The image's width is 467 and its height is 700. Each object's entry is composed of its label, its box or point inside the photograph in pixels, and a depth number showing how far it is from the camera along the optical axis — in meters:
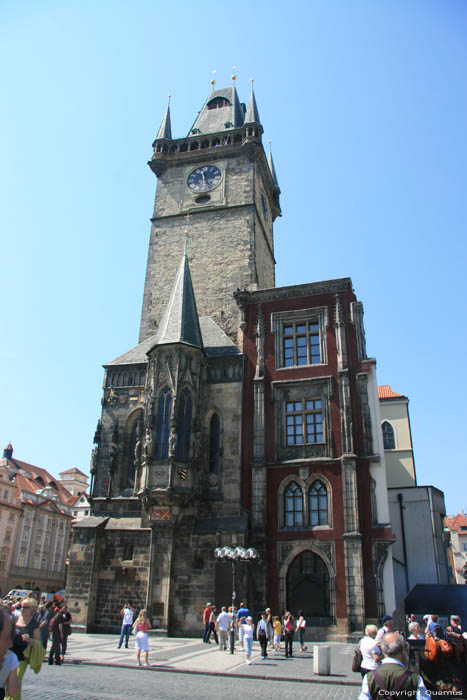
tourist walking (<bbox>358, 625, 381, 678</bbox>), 7.59
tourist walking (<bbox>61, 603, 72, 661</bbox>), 14.69
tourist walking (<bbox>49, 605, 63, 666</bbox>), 14.30
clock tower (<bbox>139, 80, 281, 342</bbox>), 32.66
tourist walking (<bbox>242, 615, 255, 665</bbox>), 15.84
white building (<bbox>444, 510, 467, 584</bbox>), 93.75
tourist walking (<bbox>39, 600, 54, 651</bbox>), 15.47
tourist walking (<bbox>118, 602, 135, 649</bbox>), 17.50
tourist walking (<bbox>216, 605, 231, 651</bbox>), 18.11
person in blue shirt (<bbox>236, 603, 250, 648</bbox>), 17.33
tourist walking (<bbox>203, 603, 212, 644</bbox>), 20.22
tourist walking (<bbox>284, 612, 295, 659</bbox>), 16.70
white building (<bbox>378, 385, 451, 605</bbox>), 28.56
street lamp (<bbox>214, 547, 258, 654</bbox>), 19.23
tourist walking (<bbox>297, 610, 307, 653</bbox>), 18.66
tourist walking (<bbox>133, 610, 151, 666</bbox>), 14.16
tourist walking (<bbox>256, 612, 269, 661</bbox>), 16.11
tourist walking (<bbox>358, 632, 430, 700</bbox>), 4.56
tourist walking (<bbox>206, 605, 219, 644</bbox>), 20.05
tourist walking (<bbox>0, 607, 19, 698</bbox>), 4.42
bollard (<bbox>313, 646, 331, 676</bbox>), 13.44
